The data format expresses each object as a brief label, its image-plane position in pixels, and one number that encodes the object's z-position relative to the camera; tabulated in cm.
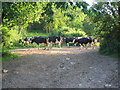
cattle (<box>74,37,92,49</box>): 1817
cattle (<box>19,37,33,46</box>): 2031
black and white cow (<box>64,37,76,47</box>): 2205
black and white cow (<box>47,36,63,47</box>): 1808
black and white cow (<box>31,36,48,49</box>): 1713
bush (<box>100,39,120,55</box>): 1055
